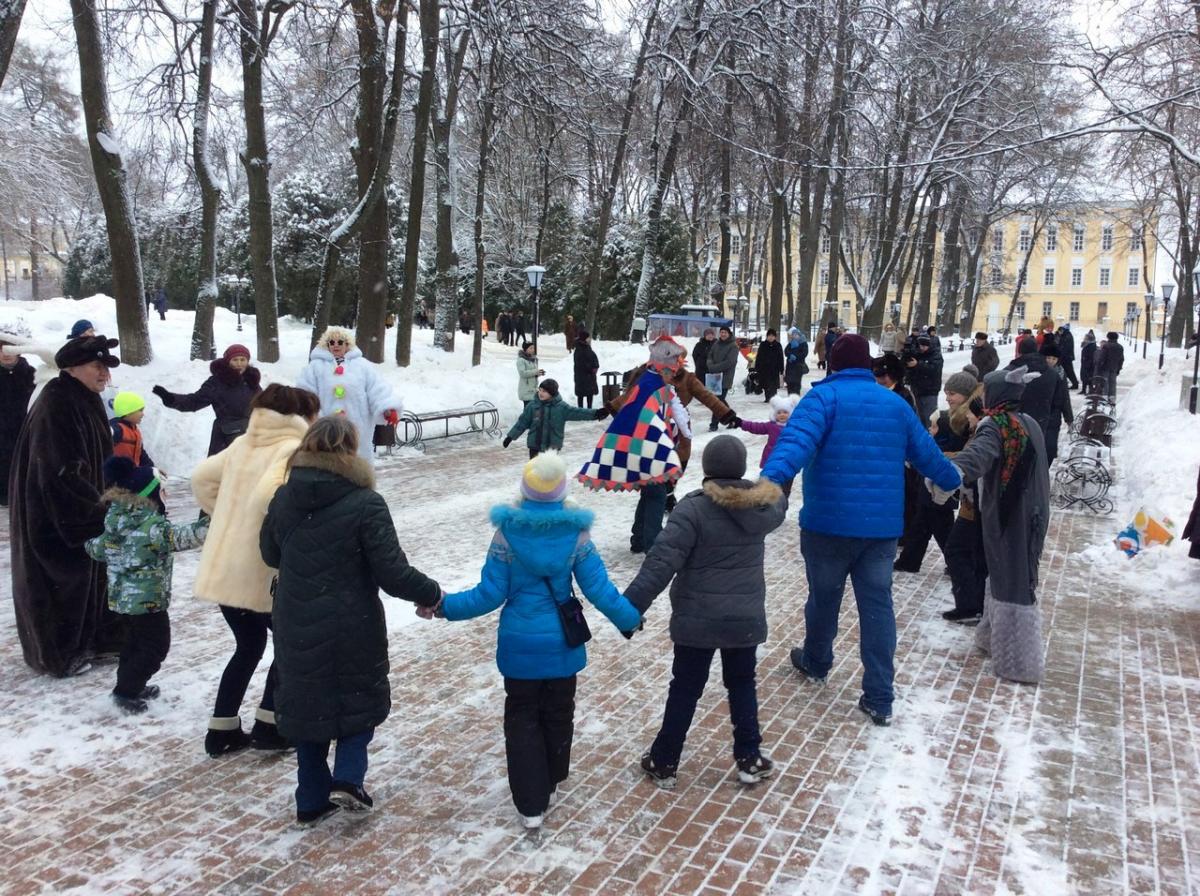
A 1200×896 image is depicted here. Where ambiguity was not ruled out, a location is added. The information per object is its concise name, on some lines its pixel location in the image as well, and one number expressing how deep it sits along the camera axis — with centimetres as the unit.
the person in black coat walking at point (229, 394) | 828
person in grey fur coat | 551
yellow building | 8425
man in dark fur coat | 517
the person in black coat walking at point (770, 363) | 2131
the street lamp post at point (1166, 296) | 3206
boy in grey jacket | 405
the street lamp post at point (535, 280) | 2025
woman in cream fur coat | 425
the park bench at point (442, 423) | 1408
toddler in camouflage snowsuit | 475
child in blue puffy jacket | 373
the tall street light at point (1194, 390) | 1469
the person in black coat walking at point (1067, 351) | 1898
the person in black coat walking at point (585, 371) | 1817
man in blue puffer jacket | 489
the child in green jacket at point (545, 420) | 947
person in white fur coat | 820
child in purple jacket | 747
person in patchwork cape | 773
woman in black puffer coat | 361
